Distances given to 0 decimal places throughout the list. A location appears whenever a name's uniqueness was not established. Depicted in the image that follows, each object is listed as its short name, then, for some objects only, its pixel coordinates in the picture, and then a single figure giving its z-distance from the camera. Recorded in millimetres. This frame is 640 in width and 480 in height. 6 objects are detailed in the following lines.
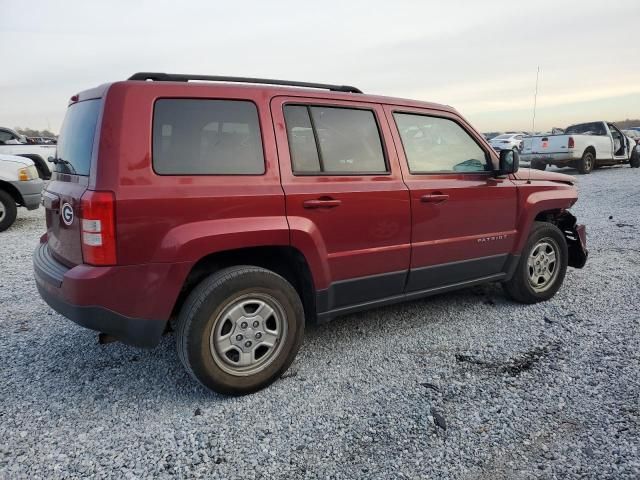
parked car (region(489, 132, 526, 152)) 23844
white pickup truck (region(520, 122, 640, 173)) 15391
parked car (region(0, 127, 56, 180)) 10807
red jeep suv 2531
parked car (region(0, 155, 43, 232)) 7793
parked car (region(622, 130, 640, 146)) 27100
